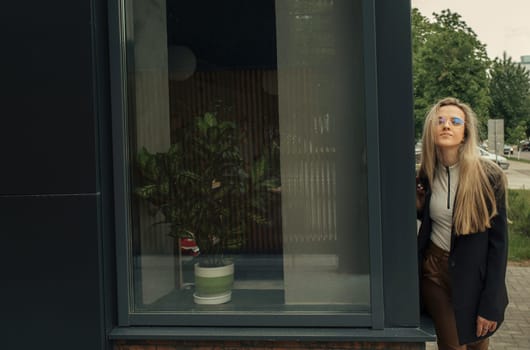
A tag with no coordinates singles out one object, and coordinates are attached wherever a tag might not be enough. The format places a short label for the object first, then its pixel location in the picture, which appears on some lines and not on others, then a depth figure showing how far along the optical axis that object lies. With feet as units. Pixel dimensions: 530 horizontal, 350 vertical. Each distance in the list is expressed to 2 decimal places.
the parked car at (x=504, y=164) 91.10
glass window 13.41
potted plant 13.67
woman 11.46
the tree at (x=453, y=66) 88.22
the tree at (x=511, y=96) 149.89
